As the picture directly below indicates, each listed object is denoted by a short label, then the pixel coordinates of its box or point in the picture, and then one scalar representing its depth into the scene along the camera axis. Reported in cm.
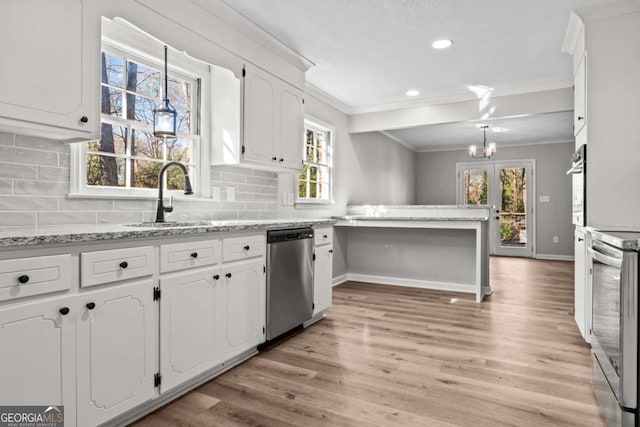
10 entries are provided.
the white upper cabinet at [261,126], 297
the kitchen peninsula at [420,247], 441
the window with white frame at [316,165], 461
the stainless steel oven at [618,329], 160
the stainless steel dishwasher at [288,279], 273
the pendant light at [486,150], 639
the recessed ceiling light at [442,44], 329
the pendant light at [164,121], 244
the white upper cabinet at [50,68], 160
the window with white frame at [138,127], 233
